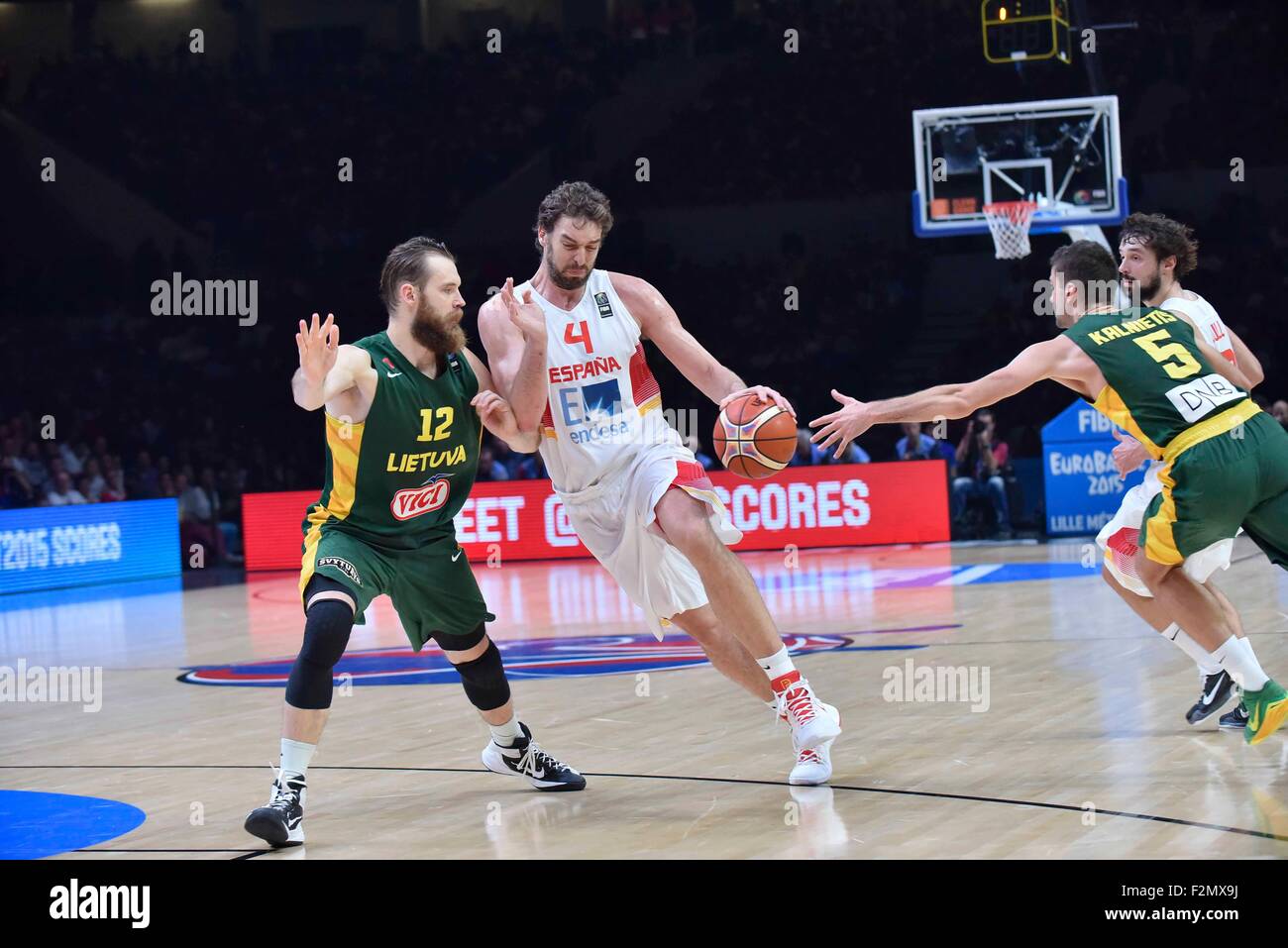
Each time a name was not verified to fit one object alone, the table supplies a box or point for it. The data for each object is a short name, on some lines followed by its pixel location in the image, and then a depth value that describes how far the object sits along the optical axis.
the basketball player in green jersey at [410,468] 4.80
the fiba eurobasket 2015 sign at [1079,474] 15.75
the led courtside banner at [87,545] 15.44
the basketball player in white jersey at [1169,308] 5.80
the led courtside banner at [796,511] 16.19
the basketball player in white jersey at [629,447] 5.16
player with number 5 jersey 4.92
